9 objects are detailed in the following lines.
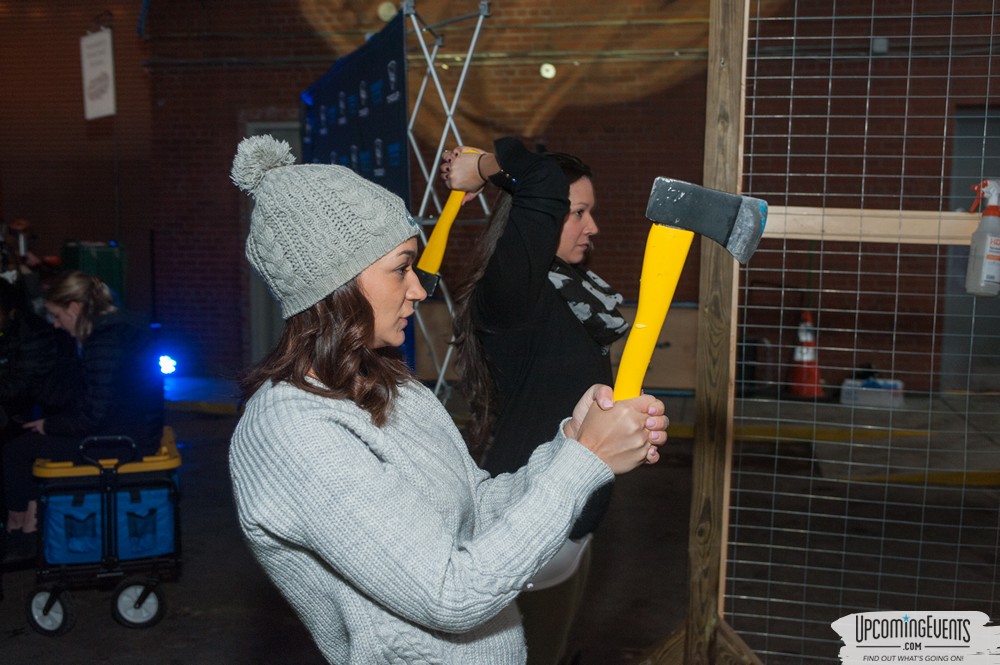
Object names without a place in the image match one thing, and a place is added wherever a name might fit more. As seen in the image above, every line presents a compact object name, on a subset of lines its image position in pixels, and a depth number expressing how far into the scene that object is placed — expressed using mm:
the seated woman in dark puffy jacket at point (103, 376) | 4191
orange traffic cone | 8586
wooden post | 2639
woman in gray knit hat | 1249
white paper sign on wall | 9828
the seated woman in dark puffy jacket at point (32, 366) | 4457
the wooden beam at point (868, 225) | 2594
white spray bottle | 2688
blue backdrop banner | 5090
